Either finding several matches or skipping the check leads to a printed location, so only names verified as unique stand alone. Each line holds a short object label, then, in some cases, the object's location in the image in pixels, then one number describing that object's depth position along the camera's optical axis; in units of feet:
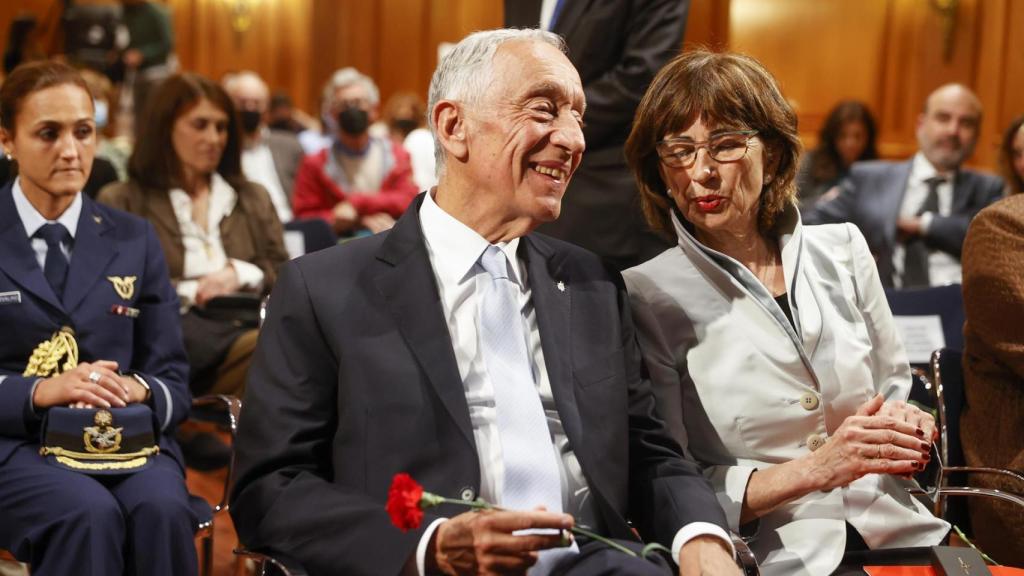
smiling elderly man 6.03
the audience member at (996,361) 8.15
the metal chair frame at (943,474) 7.49
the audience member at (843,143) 21.24
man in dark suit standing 10.03
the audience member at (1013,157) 13.39
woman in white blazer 6.88
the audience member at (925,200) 16.43
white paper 11.28
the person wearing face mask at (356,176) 19.58
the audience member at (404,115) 26.27
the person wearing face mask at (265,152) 22.25
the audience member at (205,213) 12.68
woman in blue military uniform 7.70
